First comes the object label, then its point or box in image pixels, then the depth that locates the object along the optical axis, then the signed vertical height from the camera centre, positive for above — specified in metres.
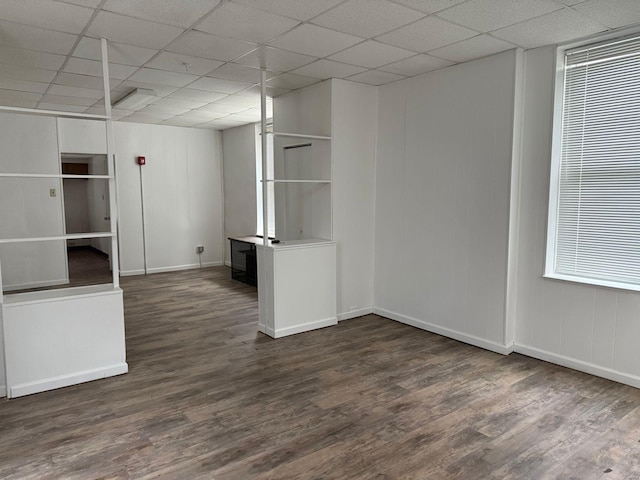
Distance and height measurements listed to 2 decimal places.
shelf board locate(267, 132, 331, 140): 4.50 +0.62
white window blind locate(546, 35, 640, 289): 3.39 +0.20
